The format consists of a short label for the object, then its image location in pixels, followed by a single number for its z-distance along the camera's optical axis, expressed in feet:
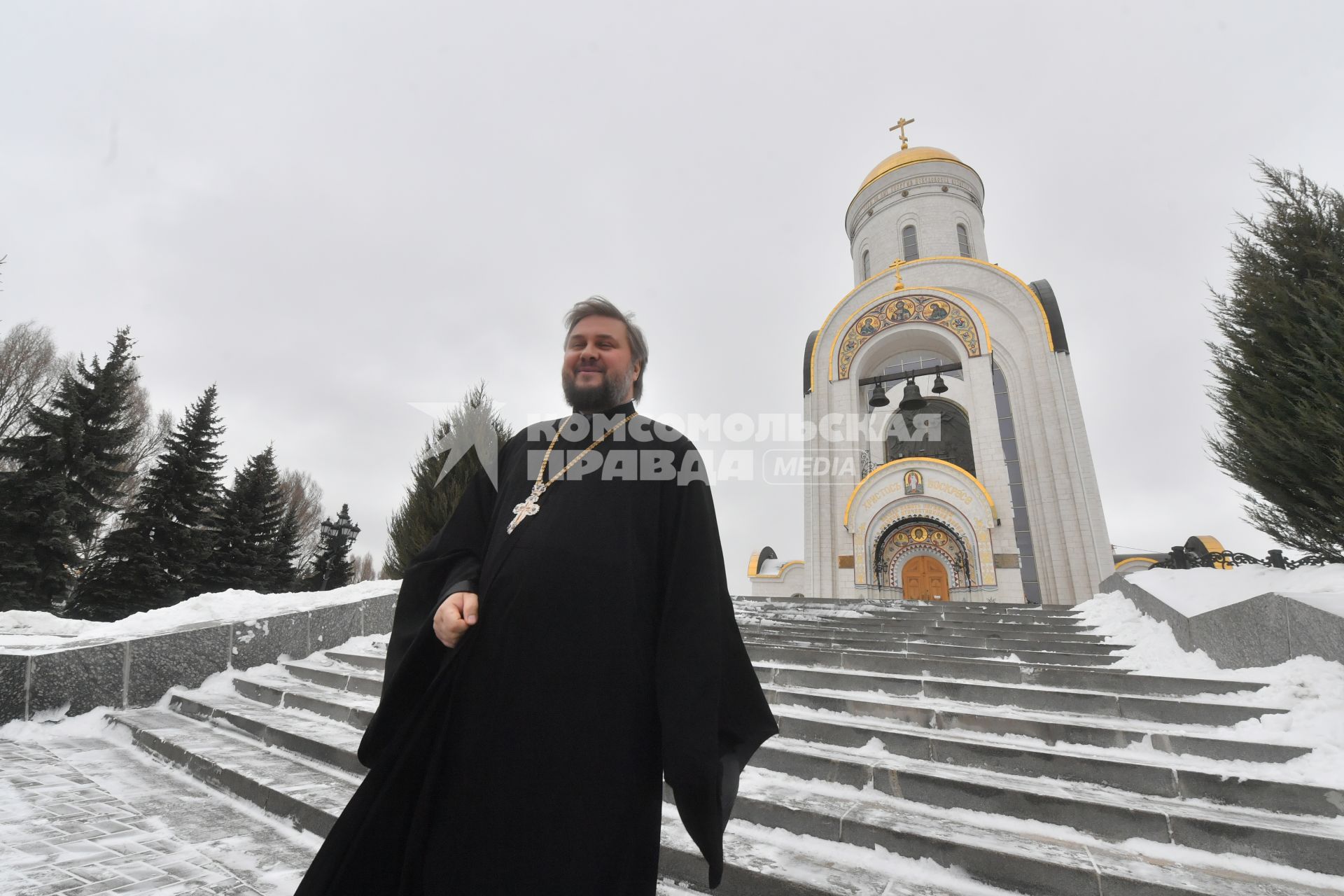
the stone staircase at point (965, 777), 7.64
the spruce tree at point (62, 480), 47.37
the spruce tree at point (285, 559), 70.49
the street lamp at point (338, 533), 40.75
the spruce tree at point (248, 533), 65.16
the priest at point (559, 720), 4.53
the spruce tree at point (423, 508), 33.47
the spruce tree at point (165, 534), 51.98
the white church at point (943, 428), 46.50
